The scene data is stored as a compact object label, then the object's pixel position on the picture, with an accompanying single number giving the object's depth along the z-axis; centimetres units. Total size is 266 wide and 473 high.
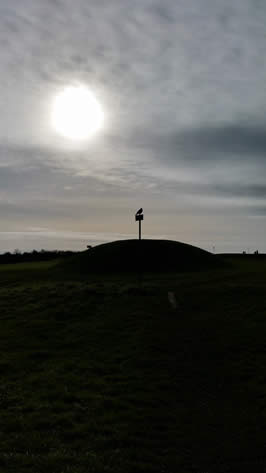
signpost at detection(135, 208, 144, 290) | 3603
